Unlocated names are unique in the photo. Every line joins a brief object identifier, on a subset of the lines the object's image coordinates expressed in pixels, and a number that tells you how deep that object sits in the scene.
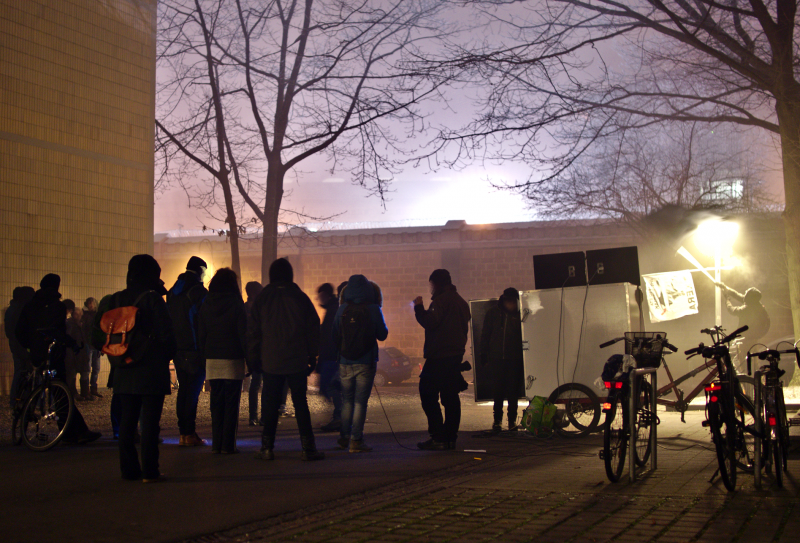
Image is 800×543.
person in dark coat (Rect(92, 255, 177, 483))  5.99
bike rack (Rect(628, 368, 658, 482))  6.10
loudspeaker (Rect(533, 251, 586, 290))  9.60
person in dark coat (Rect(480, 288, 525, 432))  9.64
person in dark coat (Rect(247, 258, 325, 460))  7.18
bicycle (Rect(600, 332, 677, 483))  6.02
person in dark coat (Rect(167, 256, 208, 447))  7.93
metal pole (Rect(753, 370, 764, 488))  5.83
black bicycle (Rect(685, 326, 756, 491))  5.71
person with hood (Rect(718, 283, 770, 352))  12.94
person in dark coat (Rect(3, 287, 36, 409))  8.76
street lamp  16.87
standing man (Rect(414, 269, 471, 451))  8.19
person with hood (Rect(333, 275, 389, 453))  7.72
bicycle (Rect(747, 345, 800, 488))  6.01
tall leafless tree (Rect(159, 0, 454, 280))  15.79
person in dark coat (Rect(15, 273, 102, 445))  7.89
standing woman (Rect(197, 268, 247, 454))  7.54
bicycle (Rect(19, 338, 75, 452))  7.67
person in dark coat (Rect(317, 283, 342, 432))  9.75
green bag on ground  9.02
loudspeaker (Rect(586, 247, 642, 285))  9.36
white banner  14.64
